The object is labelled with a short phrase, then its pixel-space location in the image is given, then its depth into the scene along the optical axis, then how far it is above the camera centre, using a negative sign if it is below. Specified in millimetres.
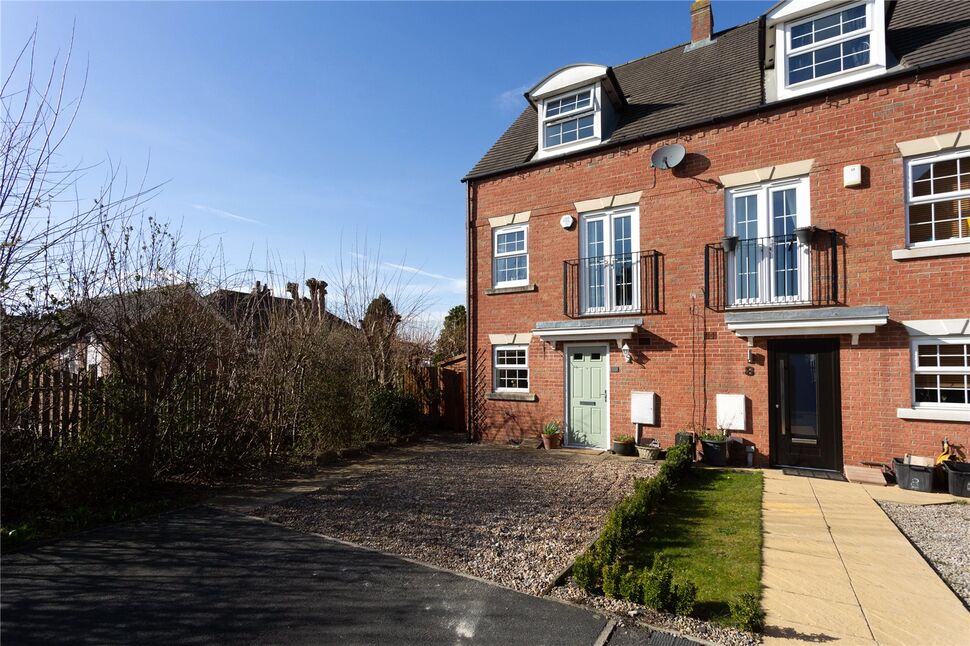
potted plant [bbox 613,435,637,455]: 10320 -1685
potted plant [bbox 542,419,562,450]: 11250 -1638
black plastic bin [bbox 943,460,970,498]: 7121 -1591
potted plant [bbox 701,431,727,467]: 9141 -1545
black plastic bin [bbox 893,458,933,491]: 7393 -1647
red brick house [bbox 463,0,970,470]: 8016 +2164
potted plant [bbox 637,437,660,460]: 9883 -1664
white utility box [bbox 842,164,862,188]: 8398 +3012
